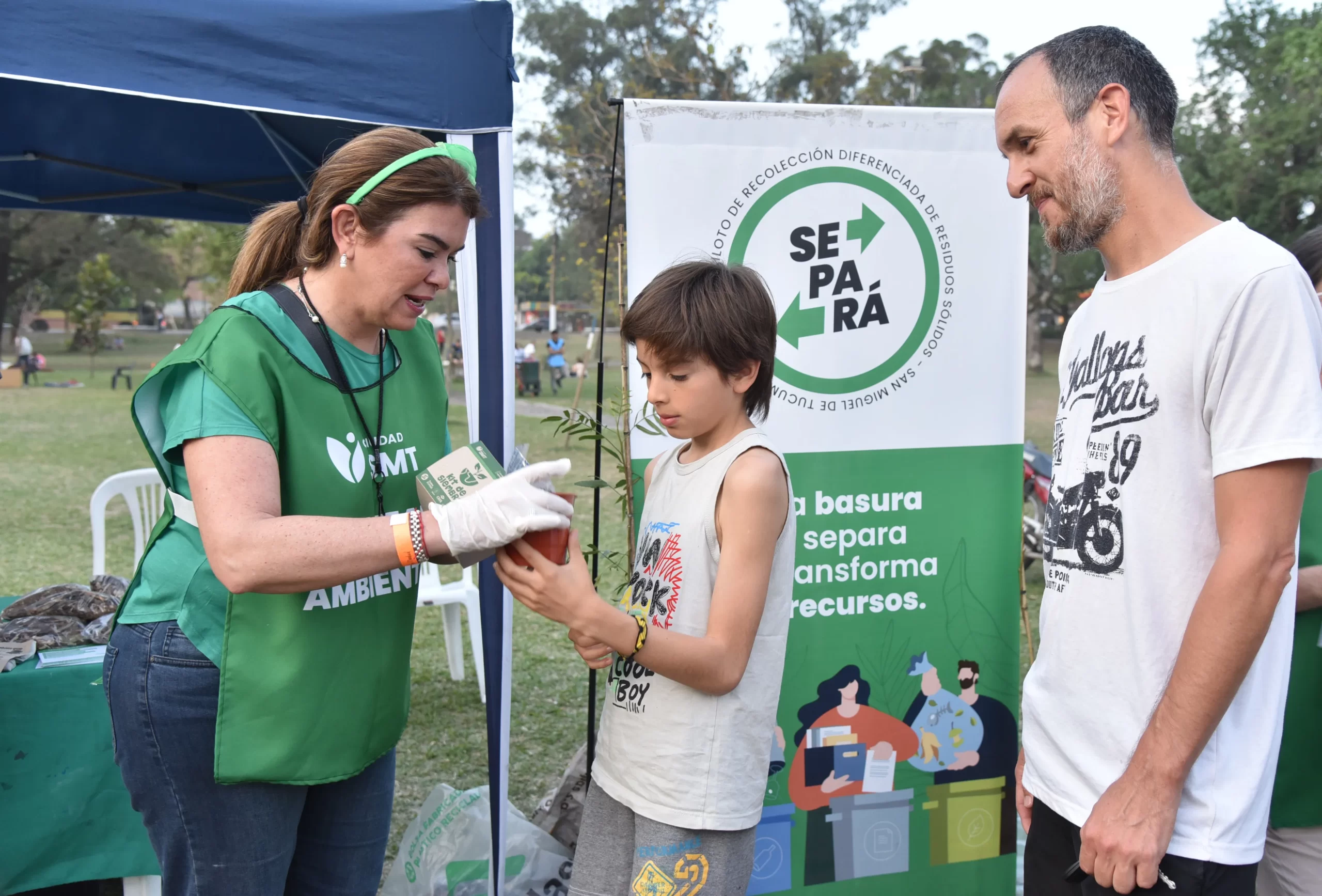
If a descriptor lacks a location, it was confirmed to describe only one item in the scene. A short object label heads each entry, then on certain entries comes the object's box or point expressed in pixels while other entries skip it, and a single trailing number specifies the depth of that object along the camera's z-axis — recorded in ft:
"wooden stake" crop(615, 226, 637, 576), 7.03
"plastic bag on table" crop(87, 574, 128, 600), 10.07
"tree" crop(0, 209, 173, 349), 99.19
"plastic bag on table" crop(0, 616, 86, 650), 8.41
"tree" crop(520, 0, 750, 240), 45.27
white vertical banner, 7.51
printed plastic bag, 7.99
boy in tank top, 4.60
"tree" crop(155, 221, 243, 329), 87.71
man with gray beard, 3.67
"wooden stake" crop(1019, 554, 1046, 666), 8.14
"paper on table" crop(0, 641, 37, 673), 7.72
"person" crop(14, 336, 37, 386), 69.67
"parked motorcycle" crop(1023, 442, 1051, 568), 20.52
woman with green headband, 4.34
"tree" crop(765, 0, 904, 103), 64.85
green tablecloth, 7.55
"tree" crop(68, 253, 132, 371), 95.61
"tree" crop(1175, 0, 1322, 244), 72.79
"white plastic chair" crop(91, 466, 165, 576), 12.89
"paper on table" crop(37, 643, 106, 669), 7.87
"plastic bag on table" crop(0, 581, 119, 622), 9.04
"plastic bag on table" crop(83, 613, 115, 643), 8.63
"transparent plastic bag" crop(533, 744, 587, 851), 8.37
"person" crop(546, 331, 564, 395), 67.36
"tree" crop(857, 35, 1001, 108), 66.80
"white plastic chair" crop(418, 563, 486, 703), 14.15
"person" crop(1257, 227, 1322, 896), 5.45
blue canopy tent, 6.70
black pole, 6.68
